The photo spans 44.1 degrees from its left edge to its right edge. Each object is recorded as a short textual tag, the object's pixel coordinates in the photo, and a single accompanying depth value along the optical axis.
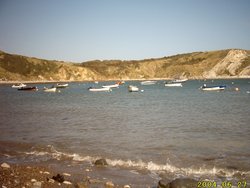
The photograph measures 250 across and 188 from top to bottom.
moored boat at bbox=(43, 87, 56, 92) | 100.22
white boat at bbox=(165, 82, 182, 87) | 126.13
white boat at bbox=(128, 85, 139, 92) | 96.00
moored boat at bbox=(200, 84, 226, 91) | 90.89
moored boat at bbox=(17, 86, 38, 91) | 107.01
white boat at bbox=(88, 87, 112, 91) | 102.61
